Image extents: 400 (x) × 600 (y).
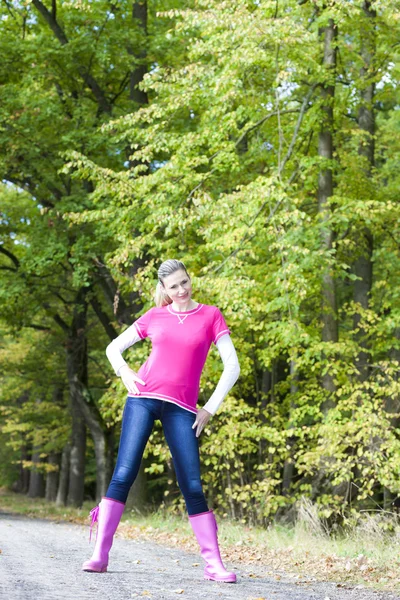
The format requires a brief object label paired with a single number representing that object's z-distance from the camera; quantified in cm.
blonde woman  560
